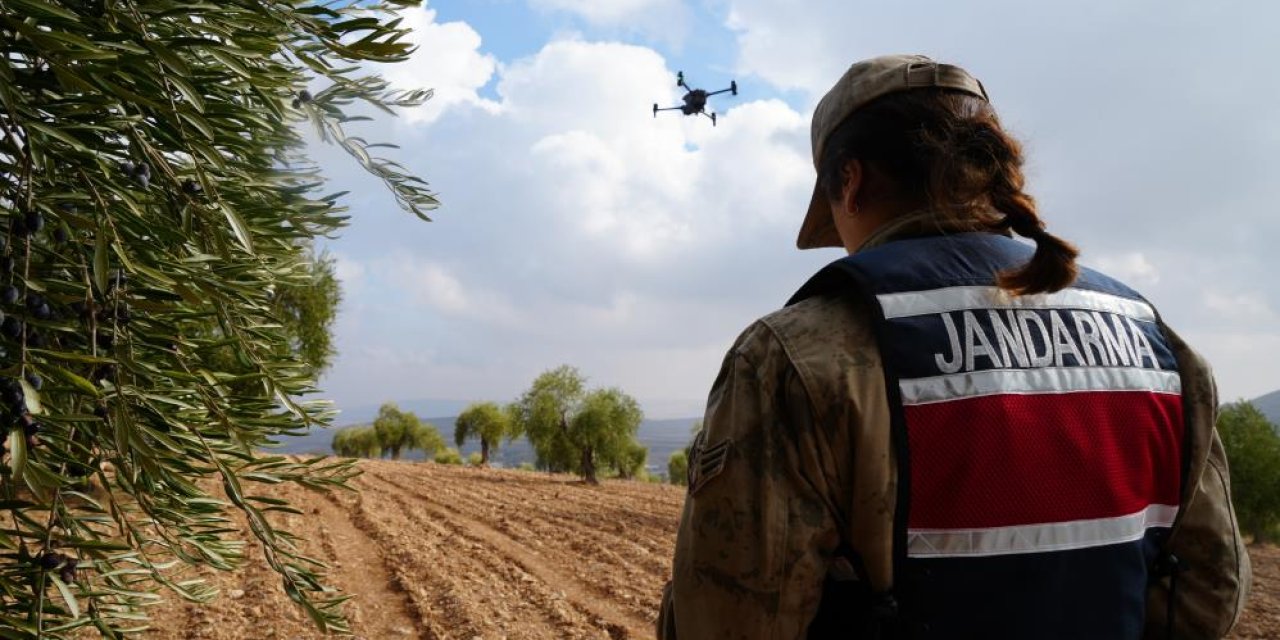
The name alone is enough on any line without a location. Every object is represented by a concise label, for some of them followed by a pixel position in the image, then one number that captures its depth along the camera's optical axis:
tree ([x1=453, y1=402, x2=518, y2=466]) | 56.00
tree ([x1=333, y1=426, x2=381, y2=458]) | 69.75
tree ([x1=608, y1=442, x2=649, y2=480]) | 38.03
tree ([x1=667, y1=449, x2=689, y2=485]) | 65.44
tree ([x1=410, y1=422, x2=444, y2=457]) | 67.62
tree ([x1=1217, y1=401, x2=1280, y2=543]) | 25.34
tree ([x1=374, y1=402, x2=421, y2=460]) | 68.19
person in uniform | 1.34
